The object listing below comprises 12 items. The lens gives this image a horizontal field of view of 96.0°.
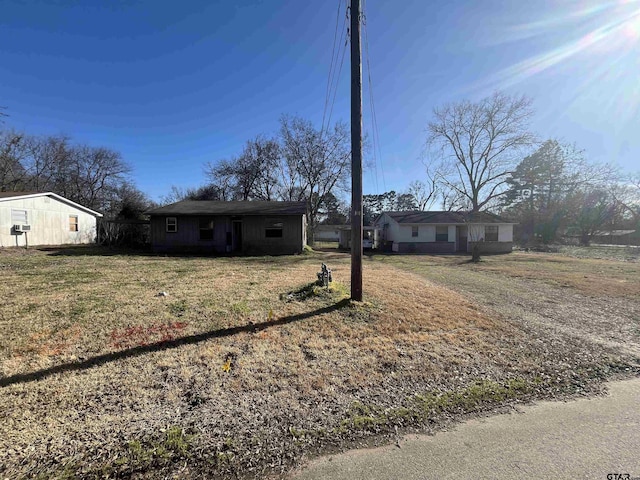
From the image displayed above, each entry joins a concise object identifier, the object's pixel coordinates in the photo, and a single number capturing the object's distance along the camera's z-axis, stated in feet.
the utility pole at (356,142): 17.88
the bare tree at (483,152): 92.02
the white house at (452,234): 77.66
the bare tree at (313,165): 100.63
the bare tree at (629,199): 113.80
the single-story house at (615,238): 118.42
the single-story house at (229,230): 57.98
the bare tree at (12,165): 83.41
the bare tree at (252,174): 109.60
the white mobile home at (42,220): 49.42
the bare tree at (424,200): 154.82
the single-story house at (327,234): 171.32
